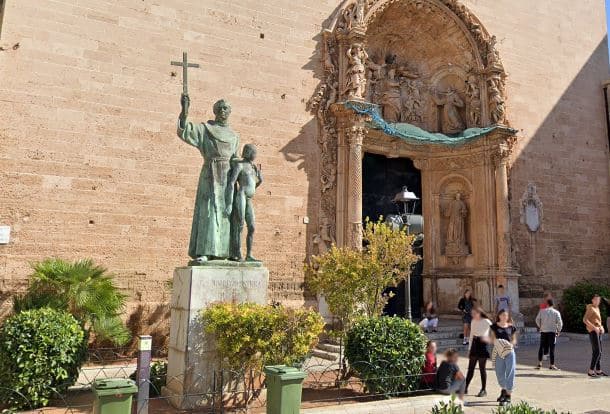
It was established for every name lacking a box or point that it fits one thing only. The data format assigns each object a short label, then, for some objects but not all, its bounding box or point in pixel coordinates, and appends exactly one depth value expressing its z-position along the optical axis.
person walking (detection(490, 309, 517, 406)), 6.50
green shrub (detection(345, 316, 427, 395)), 6.44
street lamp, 9.07
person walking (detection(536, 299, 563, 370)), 9.01
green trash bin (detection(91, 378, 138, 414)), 4.64
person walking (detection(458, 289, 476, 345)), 10.73
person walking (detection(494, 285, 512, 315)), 11.82
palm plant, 7.36
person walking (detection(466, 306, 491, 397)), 7.00
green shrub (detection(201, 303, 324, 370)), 5.77
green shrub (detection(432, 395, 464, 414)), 4.87
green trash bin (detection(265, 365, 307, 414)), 5.11
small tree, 7.55
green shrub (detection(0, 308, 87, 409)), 5.85
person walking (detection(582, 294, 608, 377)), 8.34
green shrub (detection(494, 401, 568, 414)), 4.52
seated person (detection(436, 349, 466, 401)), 6.41
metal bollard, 5.25
